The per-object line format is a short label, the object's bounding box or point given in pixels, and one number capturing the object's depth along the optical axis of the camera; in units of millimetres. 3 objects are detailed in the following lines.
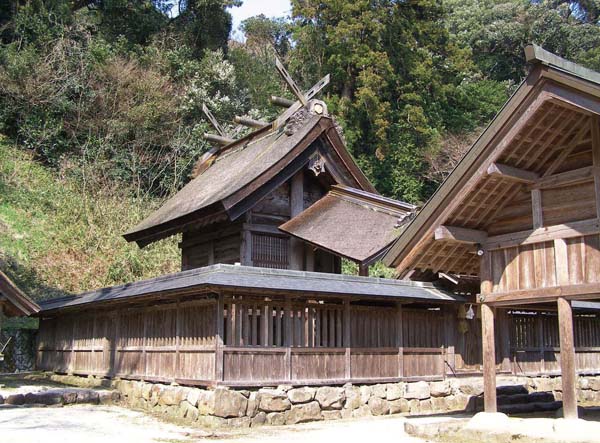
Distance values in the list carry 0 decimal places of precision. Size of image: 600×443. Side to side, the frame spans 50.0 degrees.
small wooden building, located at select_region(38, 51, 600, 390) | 10273
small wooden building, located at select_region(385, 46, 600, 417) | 9383
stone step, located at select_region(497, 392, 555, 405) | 13742
